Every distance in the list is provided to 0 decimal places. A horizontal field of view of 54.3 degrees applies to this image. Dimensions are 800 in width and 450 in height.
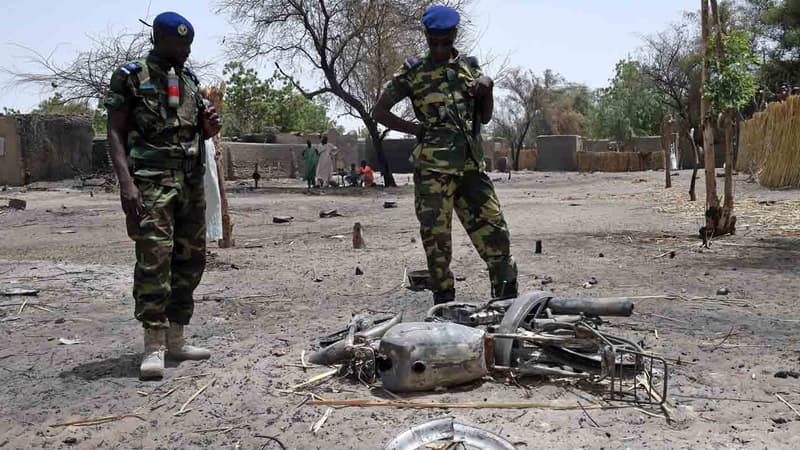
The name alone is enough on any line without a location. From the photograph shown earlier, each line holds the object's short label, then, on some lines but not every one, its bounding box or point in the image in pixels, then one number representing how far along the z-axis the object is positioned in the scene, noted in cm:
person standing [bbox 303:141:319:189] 2248
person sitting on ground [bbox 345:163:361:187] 2344
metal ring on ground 250
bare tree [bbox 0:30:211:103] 2219
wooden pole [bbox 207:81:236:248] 755
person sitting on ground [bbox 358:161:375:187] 2323
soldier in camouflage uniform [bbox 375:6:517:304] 412
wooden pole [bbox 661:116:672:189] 1652
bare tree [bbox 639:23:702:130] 3788
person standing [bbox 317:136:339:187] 2245
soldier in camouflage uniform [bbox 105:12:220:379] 338
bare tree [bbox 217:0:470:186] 2314
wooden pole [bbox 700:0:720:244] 803
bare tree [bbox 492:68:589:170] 4984
